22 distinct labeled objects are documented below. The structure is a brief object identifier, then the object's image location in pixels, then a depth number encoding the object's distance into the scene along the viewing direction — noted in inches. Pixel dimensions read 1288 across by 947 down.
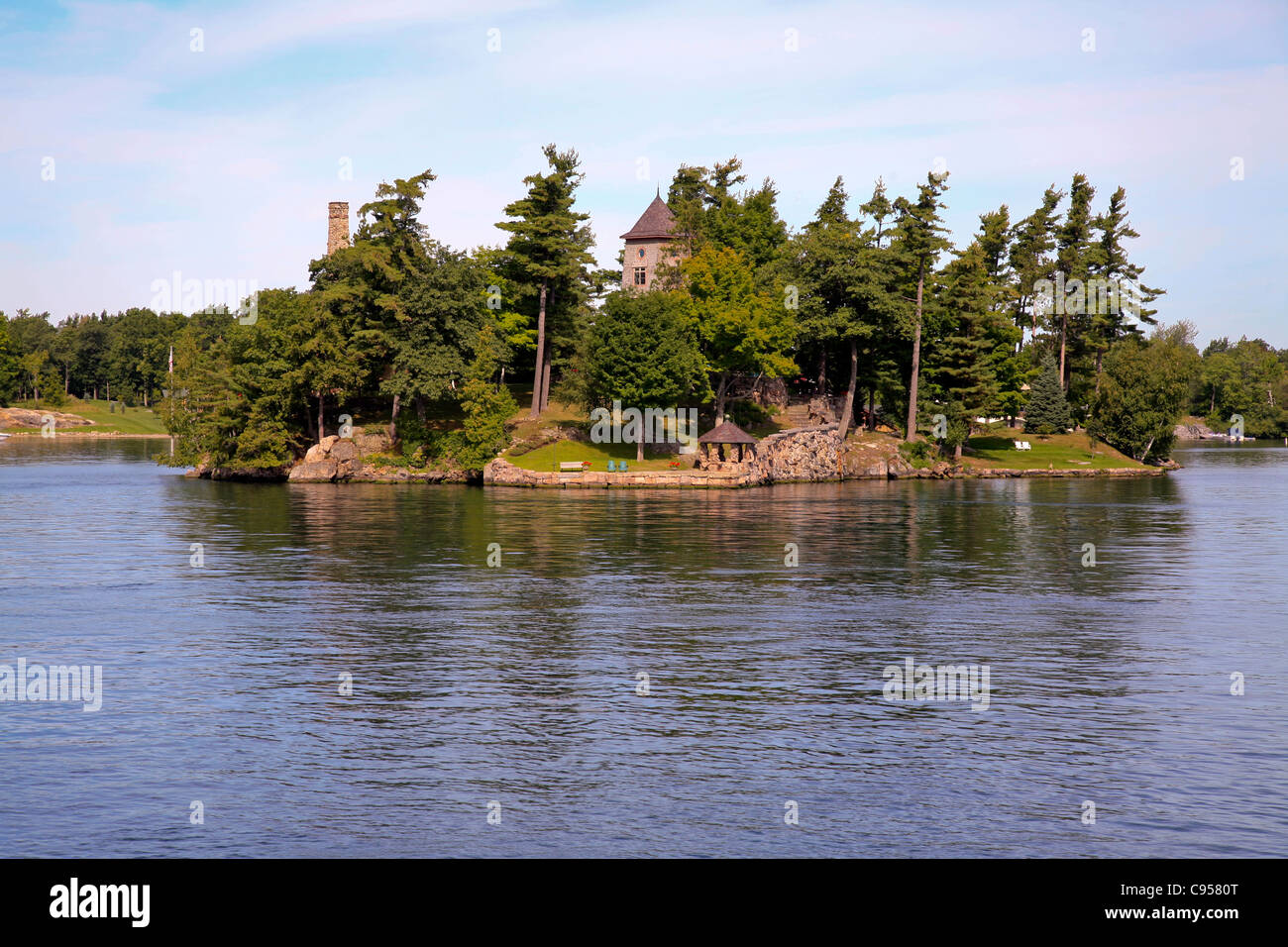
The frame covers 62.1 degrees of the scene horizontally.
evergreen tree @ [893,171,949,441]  3927.2
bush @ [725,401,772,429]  3905.0
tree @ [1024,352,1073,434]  4367.6
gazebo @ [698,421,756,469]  3326.8
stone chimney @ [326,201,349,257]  4581.7
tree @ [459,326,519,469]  3422.7
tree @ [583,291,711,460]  3366.1
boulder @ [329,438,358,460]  3538.4
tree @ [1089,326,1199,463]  4087.1
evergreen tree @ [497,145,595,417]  3654.0
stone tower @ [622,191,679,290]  4421.8
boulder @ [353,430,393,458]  3592.5
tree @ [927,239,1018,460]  4023.1
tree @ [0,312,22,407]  7308.1
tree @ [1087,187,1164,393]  4628.4
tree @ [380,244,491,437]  3454.7
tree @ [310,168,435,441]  3516.2
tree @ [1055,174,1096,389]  4571.9
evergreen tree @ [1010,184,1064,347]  4645.7
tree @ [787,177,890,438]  3853.3
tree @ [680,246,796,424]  3659.0
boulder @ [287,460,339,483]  3513.8
